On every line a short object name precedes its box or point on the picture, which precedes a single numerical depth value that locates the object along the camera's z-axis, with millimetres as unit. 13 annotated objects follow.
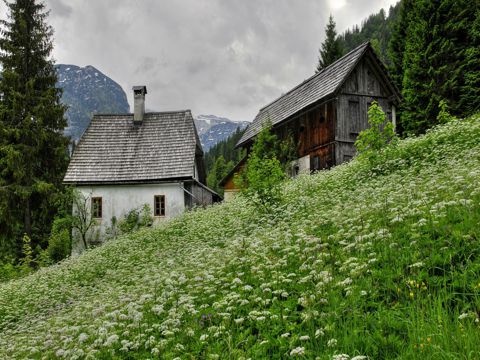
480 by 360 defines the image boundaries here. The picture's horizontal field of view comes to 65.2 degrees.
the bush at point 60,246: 27984
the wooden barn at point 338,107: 25359
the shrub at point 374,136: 13771
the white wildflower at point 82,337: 5541
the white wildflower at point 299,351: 3695
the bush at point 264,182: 13477
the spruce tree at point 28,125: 26359
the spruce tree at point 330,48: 48562
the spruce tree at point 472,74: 27547
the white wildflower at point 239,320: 4891
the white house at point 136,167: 28484
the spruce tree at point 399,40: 38625
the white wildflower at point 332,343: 3809
